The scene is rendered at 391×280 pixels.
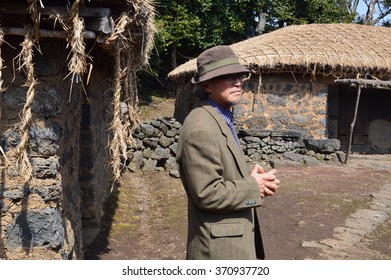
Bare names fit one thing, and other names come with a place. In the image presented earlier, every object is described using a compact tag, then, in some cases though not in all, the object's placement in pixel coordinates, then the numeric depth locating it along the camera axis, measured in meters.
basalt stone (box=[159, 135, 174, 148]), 9.45
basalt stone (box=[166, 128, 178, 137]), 9.56
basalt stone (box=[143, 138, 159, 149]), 9.37
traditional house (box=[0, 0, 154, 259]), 2.95
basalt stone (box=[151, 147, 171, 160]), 9.35
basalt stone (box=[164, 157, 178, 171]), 9.23
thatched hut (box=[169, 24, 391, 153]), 11.05
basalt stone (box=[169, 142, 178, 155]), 9.42
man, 2.14
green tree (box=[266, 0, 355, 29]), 20.62
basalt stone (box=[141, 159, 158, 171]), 9.17
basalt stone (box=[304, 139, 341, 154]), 10.98
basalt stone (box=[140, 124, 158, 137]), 9.39
